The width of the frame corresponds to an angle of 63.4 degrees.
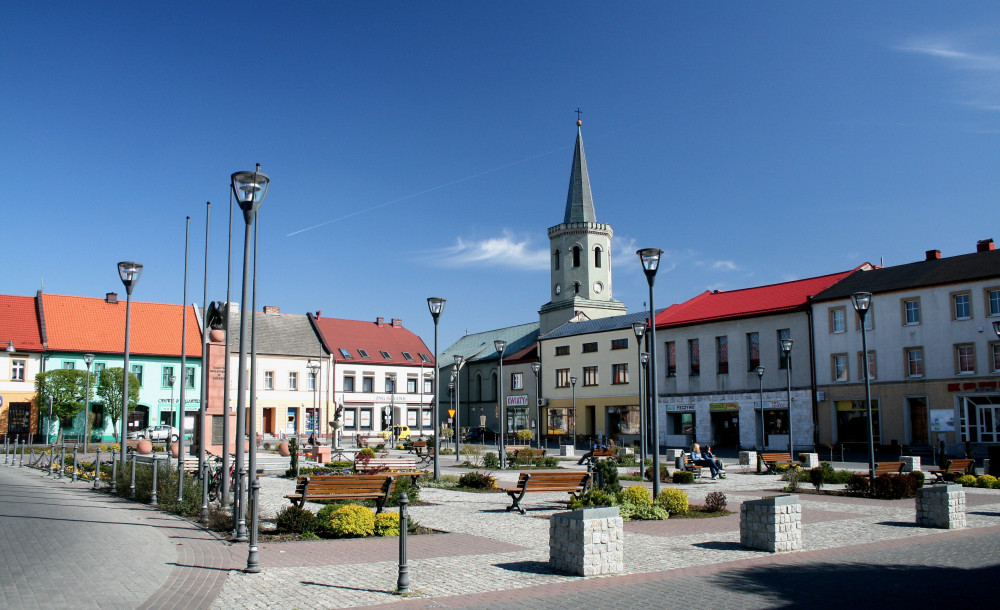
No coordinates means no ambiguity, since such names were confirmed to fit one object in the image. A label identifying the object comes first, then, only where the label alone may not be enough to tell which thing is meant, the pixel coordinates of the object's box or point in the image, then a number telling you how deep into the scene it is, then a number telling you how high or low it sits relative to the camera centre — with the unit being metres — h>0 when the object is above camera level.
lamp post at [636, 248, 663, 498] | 17.94 +3.02
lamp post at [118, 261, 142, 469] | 18.41 +2.97
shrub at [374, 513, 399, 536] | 13.40 -2.03
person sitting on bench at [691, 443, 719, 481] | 26.48 -2.02
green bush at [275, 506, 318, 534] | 13.20 -1.93
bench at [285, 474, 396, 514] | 15.11 -1.63
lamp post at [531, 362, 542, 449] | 61.34 -0.53
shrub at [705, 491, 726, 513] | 16.61 -2.08
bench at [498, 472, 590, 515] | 16.91 -1.75
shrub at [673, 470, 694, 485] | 24.11 -2.28
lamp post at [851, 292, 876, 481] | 22.39 +2.64
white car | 52.64 -1.95
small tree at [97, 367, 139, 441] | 52.22 +0.84
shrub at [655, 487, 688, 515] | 16.12 -2.01
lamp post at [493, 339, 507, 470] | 31.10 -1.70
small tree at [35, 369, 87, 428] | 50.91 +0.90
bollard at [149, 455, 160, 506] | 17.69 -1.95
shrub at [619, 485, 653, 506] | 15.72 -1.87
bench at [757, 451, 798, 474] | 27.67 -2.06
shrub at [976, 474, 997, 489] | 22.30 -2.29
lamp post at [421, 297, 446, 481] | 24.48 +2.87
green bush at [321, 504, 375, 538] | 13.02 -1.93
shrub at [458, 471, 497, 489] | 22.36 -2.20
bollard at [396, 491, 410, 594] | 8.98 -1.84
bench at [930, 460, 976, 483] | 24.73 -2.10
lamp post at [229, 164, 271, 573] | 12.37 +3.06
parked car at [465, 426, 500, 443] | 70.44 -3.00
